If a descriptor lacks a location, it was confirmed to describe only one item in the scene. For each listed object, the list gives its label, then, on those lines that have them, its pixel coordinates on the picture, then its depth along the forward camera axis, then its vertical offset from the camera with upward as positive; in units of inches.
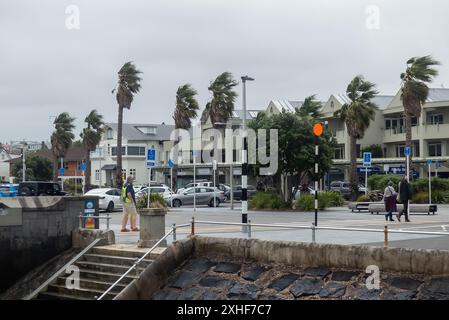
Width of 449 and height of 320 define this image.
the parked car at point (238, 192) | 2075.5 -49.3
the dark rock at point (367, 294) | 451.8 -80.6
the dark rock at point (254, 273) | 535.5 -78.4
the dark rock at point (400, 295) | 435.7 -78.9
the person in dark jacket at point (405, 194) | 962.1 -25.6
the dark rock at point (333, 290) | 468.4 -81.2
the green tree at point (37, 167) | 3366.1 +53.6
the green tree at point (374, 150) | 2598.4 +103.3
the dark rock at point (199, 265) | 575.5 -77.4
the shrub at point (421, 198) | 1674.5 -55.0
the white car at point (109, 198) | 1444.4 -45.0
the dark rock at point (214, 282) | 547.2 -87.2
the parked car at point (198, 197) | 1663.4 -49.9
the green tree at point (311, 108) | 1873.8 +196.4
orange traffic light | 759.1 +54.4
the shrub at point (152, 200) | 1395.8 -50.4
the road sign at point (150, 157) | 1053.8 +32.0
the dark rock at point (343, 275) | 478.0 -71.6
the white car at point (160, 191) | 1673.7 -36.7
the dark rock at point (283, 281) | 506.3 -80.6
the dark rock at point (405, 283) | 441.7 -71.8
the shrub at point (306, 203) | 1405.0 -56.0
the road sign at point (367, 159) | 1504.7 +39.6
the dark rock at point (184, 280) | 563.8 -87.9
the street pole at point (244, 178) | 733.9 -1.9
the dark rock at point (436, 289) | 425.0 -73.3
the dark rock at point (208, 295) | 536.6 -96.3
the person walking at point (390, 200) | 995.3 -35.6
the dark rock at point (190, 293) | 544.7 -96.4
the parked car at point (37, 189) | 1502.2 -25.7
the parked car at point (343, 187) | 2143.0 -38.6
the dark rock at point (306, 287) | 486.0 -81.7
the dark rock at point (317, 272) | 494.9 -71.6
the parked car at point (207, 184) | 2296.3 -24.0
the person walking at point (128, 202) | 808.9 -30.8
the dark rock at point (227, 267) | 557.3 -76.6
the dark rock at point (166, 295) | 553.3 -98.6
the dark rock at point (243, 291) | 518.0 -90.5
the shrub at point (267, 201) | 1476.4 -55.0
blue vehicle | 1434.5 -28.8
